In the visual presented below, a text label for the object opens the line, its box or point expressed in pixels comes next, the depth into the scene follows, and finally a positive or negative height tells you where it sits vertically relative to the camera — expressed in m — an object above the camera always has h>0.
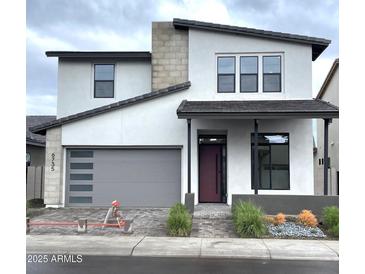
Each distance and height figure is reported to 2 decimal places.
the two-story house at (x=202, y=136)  15.88 +0.77
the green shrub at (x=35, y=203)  16.62 -2.19
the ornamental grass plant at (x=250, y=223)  10.66 -1.89
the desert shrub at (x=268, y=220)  11.93 -1.98
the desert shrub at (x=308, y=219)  11.69 -1.92
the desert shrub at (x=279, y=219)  11.80 -1.95
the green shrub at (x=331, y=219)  10.87 -1.87
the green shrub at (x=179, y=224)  10.72 -1.95
